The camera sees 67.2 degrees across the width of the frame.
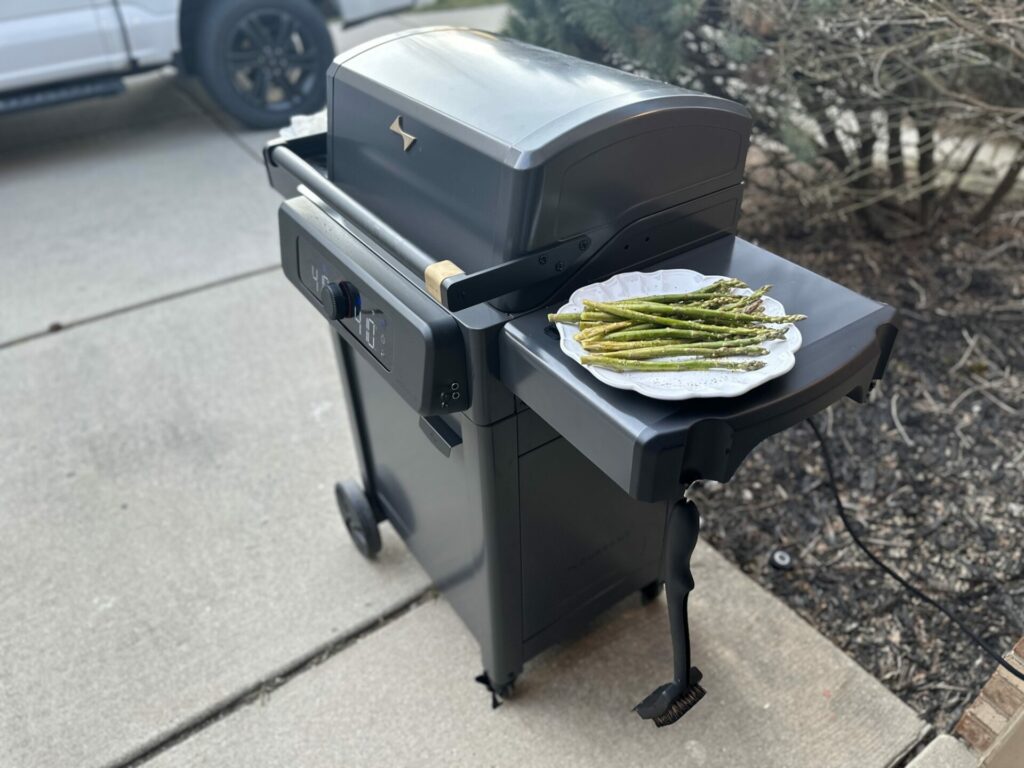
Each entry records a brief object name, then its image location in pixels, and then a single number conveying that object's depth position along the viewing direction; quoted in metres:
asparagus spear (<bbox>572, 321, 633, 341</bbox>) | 1.10
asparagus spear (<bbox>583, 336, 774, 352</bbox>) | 1.07
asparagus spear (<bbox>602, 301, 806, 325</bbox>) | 1.13
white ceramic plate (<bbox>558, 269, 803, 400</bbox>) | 1.01
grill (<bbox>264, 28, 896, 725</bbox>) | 1.11
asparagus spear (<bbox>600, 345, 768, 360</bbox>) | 1.06
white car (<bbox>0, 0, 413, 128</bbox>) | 4.00
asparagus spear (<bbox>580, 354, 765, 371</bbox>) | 1.05
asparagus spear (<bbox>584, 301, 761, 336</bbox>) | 1.10
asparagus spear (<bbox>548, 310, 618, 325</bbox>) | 1.13
